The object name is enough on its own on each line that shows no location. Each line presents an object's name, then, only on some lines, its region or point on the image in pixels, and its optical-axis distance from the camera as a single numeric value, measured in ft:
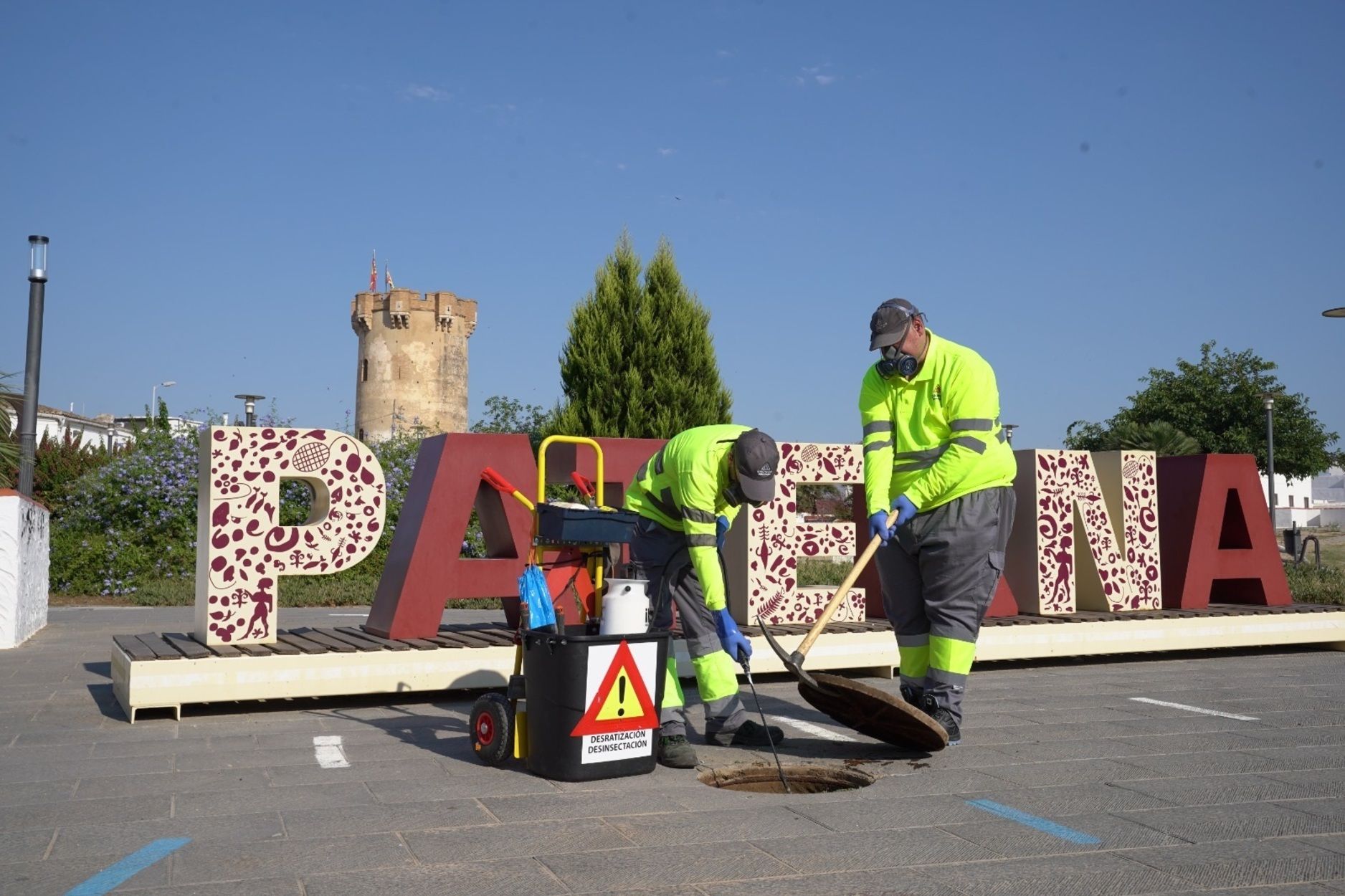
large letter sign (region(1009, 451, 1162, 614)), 34.53
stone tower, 195.00
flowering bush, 61.31
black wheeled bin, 17.71
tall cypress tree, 95.40
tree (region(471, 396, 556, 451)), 118.32
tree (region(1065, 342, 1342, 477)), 152.05
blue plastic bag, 18.83
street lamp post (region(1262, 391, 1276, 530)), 86.07
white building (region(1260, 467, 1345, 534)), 333.42
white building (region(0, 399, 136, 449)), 206.69
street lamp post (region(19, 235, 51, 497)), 50.42
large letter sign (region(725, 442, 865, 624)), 32.01
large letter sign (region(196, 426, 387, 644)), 26.76
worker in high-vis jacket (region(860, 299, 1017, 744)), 20.63
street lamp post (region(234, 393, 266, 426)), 80.79
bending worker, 18.97
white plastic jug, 18.52
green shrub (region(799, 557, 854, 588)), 60.64
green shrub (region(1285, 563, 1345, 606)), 45.55
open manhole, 18.63
